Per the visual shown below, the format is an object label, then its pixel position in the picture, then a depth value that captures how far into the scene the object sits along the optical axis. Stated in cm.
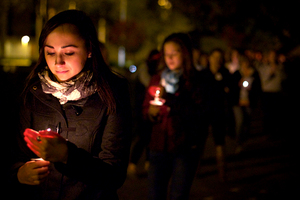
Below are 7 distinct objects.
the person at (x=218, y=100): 378
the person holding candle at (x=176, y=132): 345
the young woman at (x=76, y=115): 191
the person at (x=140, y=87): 520
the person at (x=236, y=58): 817
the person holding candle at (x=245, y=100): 766
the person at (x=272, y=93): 1141
